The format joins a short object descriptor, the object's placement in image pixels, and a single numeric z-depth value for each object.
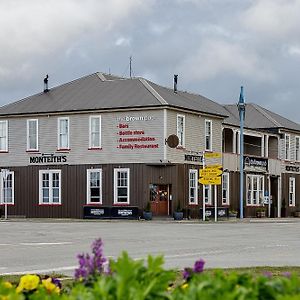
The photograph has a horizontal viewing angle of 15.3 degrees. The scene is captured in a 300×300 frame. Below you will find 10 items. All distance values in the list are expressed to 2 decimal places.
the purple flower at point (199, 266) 7.06
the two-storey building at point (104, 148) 67.63
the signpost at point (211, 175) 65.05
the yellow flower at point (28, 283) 7.05
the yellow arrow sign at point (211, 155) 66.20
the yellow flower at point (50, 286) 7.00
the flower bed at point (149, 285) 5.83
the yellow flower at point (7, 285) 6.33
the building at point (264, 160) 78.72
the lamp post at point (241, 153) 69.79
